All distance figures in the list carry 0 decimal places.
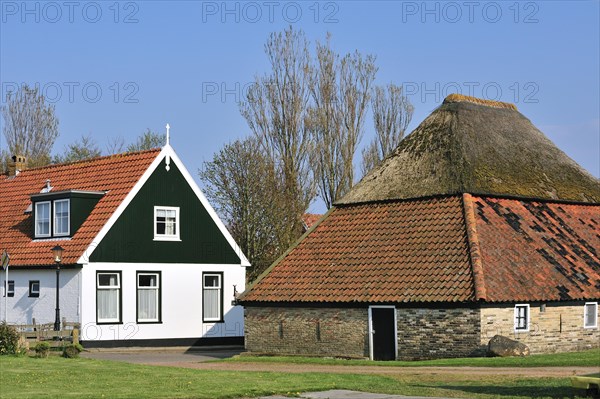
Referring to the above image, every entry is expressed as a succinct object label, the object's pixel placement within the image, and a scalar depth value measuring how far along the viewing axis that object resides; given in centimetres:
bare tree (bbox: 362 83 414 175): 6612
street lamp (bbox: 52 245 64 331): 3856
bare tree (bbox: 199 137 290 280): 5272
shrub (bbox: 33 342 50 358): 3247
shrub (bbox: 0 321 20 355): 3306
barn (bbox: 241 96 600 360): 3409
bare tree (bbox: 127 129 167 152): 6812
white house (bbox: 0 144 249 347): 4078
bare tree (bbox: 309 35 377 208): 5791
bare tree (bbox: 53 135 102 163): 6469
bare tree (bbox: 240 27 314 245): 5569
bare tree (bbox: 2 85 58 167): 6888
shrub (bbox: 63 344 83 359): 3322
